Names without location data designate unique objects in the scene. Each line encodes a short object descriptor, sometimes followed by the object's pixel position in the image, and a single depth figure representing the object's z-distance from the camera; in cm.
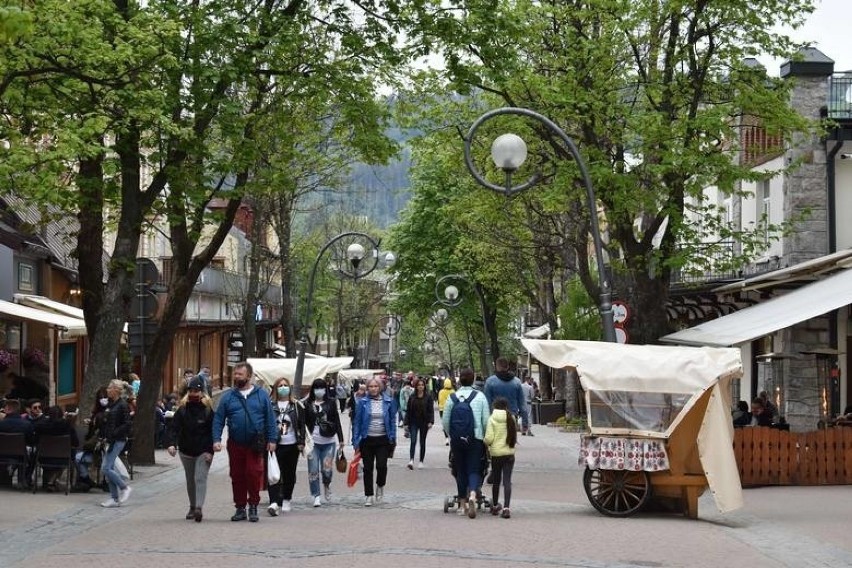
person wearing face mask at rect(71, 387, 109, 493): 2022
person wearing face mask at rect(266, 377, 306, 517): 1842
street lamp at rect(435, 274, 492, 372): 5775
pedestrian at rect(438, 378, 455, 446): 3572
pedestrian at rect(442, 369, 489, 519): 1772
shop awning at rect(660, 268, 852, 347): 2191
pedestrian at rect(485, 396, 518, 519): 1756
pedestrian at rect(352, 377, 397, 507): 1894
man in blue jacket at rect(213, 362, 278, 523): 1667
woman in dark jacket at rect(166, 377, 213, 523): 1673
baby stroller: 1794
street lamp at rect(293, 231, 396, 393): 2961
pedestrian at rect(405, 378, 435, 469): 2716
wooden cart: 1761
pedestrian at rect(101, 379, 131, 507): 1844
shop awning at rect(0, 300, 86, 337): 2552
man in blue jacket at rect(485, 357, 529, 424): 2220
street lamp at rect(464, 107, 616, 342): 2066
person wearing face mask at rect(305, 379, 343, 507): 1925
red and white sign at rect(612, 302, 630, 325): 2381
